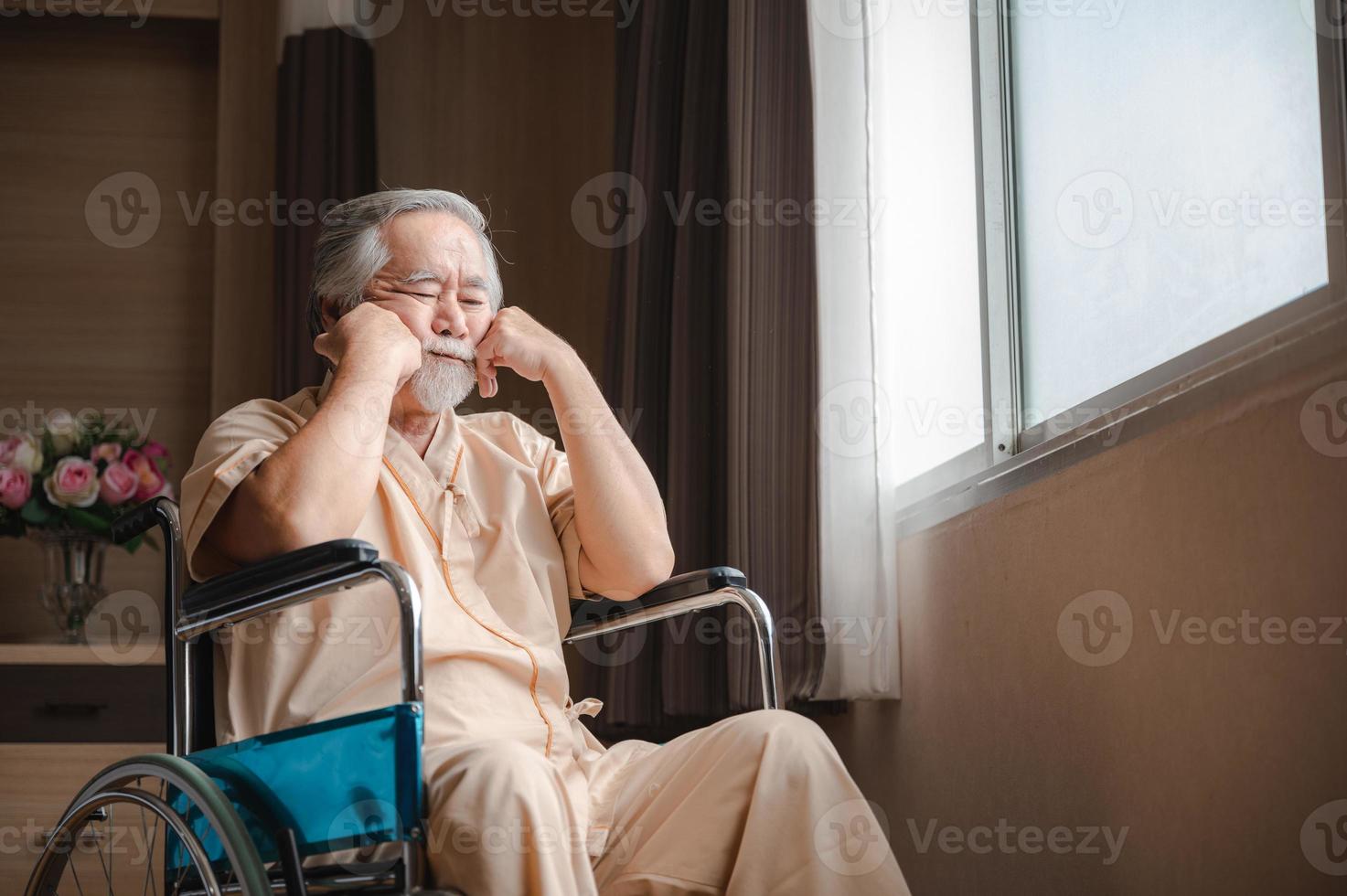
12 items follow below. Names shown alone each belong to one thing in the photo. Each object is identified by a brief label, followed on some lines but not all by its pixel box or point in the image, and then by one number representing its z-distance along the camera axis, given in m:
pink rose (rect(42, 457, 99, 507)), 2.76
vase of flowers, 2.78
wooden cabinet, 2.57
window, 1.34
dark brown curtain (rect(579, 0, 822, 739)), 2.34
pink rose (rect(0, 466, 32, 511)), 2.77
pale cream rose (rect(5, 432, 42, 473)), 2.80
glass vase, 2.86
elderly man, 1.24
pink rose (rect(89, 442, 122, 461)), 2.84
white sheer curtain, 2.19
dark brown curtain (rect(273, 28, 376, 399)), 3.09
